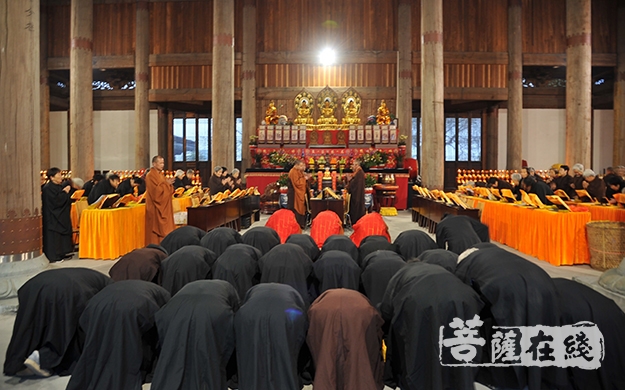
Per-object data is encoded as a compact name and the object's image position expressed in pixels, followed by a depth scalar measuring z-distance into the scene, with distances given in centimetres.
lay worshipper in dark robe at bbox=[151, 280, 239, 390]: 292
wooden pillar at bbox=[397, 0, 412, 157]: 1878
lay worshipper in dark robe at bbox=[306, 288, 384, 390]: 298
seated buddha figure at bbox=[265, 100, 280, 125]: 1802
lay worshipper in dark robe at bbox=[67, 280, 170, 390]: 306
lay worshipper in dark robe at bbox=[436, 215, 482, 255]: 524
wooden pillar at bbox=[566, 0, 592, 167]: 1412
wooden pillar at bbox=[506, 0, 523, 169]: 1862
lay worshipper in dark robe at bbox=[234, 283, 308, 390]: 293
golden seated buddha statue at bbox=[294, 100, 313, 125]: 1844
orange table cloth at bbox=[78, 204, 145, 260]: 784
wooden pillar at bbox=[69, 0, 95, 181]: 1570
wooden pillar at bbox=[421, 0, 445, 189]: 1280
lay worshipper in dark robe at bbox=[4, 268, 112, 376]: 341
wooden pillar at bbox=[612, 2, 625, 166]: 1845
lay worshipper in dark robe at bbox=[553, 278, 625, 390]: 315
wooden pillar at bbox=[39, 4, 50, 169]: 1962
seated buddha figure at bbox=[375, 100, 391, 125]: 1764
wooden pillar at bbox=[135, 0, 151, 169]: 1923
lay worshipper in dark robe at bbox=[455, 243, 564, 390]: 299
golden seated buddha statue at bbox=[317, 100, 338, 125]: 1839
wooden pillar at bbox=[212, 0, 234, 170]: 1561
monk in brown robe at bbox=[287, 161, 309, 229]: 1109
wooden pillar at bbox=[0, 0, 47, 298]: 527
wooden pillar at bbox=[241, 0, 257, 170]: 1914
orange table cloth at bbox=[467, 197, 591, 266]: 725
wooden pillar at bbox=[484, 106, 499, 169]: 2092
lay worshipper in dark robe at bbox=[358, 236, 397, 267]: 508
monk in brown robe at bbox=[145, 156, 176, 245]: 844
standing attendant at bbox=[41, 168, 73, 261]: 796
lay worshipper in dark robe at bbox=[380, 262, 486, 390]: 286
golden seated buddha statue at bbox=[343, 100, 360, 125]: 1827
